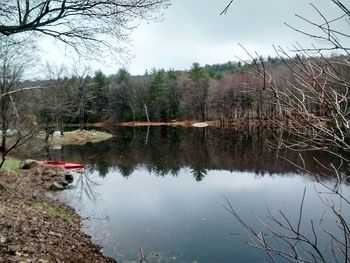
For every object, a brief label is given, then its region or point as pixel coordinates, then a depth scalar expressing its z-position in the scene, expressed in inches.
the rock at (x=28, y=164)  910.6
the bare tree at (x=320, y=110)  70.6
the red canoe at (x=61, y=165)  978.7
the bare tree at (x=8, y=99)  1003.9
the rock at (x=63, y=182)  827.2
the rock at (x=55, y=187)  788.8
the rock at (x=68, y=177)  886.4
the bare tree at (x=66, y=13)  253.8
